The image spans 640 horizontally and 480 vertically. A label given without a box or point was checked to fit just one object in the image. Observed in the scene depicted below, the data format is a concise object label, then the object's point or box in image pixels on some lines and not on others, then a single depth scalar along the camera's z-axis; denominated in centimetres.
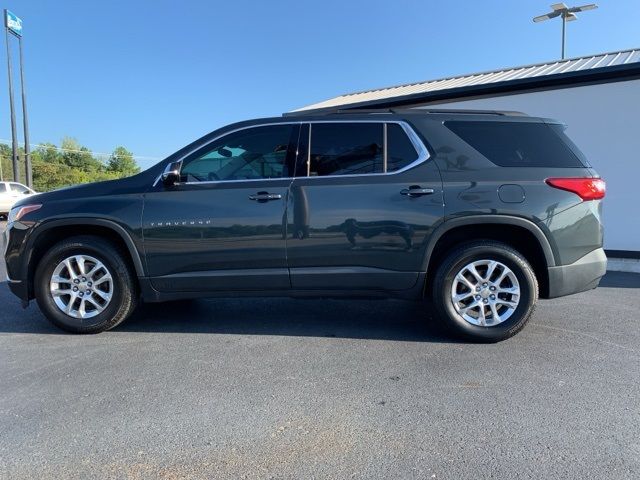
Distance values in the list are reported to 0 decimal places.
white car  1911
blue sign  2612
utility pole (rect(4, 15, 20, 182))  2578
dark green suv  404
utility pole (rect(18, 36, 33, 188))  2673
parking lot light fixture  1363
